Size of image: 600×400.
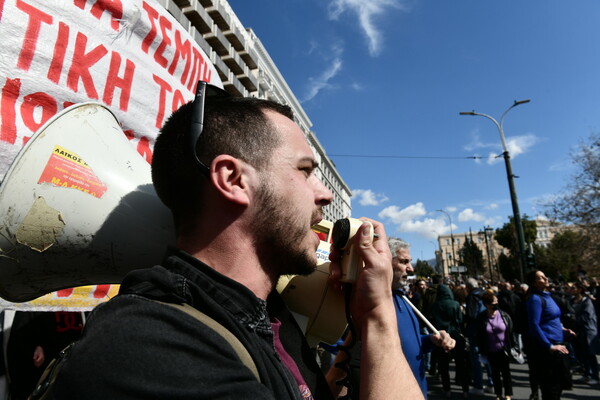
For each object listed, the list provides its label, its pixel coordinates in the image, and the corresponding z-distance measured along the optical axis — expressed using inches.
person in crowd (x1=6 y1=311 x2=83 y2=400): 71.2
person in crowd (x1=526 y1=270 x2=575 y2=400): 180.4
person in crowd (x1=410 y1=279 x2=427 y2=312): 313.4
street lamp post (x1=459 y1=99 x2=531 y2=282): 446.0
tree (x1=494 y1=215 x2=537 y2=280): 1598.7
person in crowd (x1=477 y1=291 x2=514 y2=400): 222.7
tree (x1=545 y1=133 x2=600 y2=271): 698.2
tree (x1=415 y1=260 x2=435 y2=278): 2647.6
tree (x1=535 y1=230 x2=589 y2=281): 1370.9
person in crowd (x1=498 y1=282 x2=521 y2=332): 301.8
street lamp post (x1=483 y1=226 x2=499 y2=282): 1117.4
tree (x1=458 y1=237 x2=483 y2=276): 1747.5
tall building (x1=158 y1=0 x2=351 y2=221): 976.3
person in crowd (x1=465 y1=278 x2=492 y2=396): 253.4
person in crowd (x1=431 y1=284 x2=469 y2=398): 232.7
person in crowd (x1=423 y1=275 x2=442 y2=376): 284.8
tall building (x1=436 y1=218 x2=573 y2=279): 3282.5
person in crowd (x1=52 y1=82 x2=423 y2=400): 25.8
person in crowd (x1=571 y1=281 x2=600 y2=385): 281.9
